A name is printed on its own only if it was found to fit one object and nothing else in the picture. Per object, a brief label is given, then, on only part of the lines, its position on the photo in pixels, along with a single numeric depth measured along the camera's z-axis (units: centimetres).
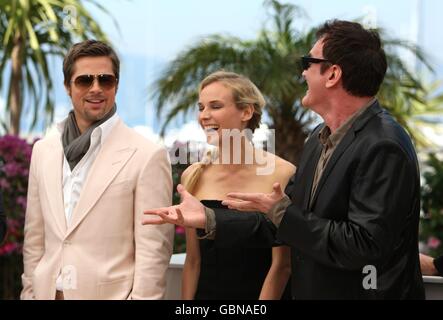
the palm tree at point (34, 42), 1388
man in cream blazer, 513
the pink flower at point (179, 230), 1066
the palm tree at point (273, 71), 1237
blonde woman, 546
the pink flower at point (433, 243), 1345
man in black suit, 407
